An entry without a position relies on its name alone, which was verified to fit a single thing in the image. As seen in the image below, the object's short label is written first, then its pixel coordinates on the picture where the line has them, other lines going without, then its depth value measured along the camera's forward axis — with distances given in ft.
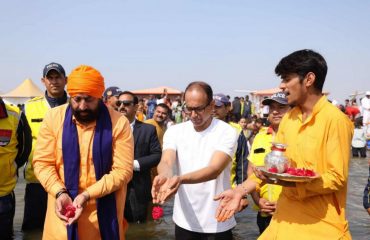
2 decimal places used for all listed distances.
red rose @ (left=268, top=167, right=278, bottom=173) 8.04
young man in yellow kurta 8.00
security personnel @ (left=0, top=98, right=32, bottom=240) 13.24
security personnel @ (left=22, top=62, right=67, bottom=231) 16.53
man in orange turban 10.29
